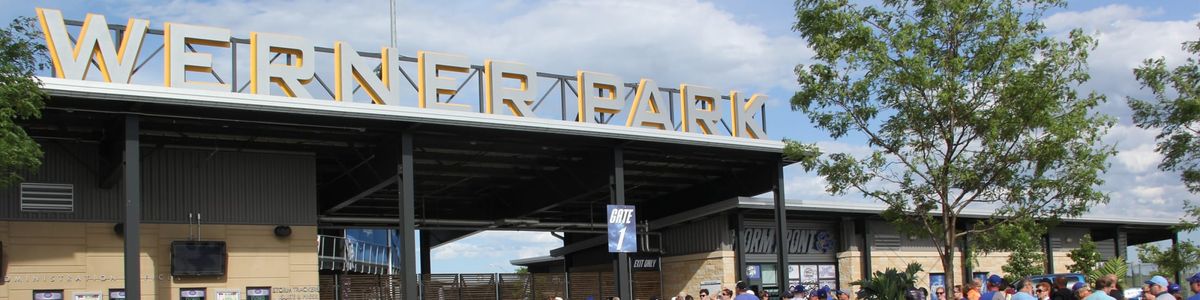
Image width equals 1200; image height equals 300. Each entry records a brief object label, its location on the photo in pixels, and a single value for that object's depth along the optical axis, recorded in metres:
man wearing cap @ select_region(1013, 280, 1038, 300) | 13.64
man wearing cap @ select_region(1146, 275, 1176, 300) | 13.62
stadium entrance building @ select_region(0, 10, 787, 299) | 20.72
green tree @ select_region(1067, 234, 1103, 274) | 38.06
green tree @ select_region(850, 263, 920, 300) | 18.75
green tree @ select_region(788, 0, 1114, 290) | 19.41
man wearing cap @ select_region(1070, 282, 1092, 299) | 13.45
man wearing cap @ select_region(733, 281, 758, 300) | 16.70
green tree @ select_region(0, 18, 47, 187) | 16.81
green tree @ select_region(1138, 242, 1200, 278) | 25.45
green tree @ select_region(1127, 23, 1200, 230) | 24.53
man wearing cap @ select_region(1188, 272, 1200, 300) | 13.27
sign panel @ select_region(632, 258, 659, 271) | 34.81
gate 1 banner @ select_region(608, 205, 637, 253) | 25.27
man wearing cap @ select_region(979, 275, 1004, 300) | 14.34
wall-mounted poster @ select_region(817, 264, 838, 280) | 35.00
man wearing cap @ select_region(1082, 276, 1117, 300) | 12.85
